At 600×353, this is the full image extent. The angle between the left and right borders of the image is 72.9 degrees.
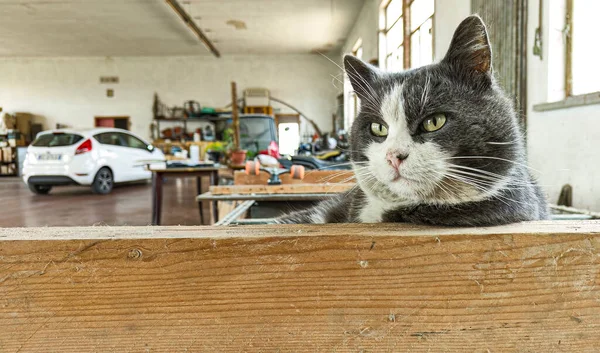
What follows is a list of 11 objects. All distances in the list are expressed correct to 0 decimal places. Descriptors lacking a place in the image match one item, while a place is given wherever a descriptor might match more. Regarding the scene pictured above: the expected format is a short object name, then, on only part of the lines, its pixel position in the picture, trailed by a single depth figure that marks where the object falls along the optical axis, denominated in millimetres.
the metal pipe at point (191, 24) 7955
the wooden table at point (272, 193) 2260
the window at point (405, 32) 5076
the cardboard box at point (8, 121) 12633
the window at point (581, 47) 2375
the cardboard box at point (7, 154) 12398
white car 7297
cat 704
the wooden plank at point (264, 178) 2828
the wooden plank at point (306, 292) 517
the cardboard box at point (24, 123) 12938
